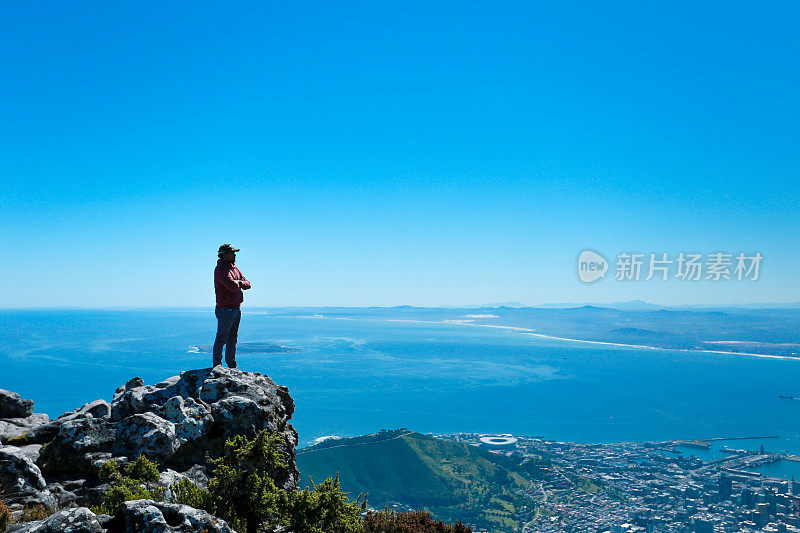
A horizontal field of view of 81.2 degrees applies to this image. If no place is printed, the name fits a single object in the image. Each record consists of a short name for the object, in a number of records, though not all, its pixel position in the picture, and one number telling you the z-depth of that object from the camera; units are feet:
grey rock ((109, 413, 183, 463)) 28.17
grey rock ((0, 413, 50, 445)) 31.98
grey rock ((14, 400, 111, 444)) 31.79
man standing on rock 38.42
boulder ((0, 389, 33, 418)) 38.58
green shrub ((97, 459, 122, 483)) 25.77
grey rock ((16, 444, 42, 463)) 28.78
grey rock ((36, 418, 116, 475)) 27.78
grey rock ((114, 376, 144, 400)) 37.94
